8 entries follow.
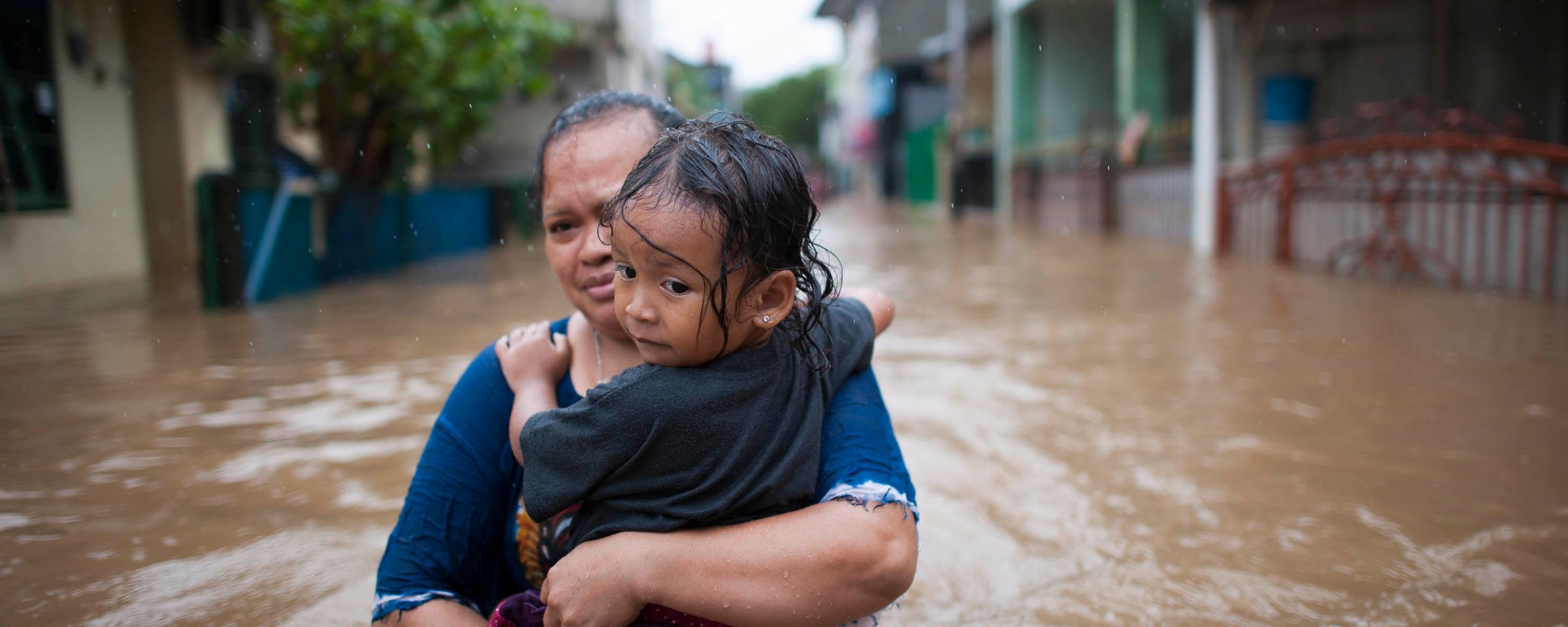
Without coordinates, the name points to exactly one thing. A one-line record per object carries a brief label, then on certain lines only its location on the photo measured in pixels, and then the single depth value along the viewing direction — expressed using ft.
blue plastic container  35.24
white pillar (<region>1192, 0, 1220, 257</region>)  39.09
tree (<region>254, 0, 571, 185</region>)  30.45
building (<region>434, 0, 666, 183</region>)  71.46
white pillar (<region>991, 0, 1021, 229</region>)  67.56
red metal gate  23.39
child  4.46
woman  4.75
